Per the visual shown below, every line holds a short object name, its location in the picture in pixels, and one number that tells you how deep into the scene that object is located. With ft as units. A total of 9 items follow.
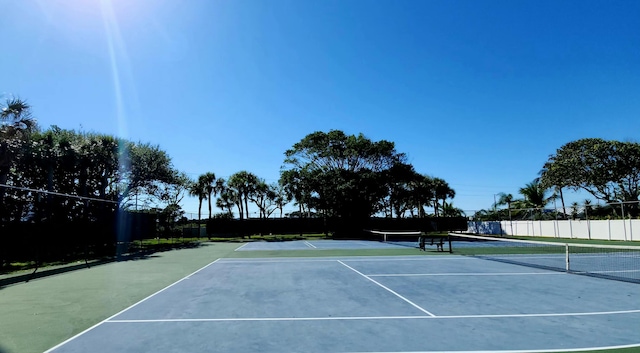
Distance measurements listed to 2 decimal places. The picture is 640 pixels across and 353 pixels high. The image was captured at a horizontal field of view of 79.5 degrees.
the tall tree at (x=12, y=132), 57.77
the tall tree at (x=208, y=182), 187.11
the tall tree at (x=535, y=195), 159.63
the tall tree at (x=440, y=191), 218.79
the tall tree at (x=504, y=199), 231.91
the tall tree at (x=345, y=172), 131.75
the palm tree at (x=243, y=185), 193.98
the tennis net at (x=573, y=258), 40.23
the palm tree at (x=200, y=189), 185.70
